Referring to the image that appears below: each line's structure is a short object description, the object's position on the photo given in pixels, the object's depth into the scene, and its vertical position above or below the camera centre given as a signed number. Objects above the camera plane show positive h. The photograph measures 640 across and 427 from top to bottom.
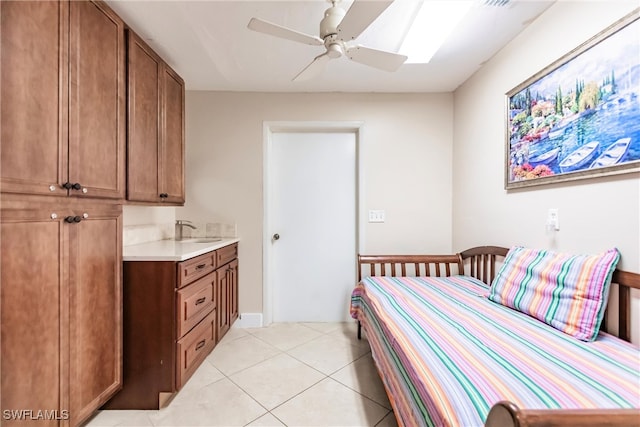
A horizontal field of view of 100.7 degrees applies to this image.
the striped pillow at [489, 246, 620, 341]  1.18 -0.38
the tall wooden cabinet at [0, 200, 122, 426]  1.02 -0.43
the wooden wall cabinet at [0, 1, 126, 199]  1.00 +0.51
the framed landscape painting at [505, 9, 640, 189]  1.12 +0.51
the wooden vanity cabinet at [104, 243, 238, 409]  1.58 -0.72
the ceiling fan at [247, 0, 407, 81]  1.17 +0.89
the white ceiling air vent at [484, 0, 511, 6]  1.51 +1.21
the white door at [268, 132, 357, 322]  2.80 -0.13
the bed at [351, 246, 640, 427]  0.76 -0.55
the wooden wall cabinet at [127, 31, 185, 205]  1.68 +0.62
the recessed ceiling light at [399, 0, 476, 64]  1.59 +1.25
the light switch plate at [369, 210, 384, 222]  2.72 -0.01
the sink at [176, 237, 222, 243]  2.40 -0.26
